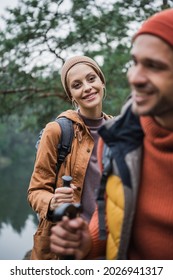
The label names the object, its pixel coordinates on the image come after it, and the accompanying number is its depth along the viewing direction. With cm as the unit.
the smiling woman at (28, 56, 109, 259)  191
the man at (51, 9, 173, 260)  113
